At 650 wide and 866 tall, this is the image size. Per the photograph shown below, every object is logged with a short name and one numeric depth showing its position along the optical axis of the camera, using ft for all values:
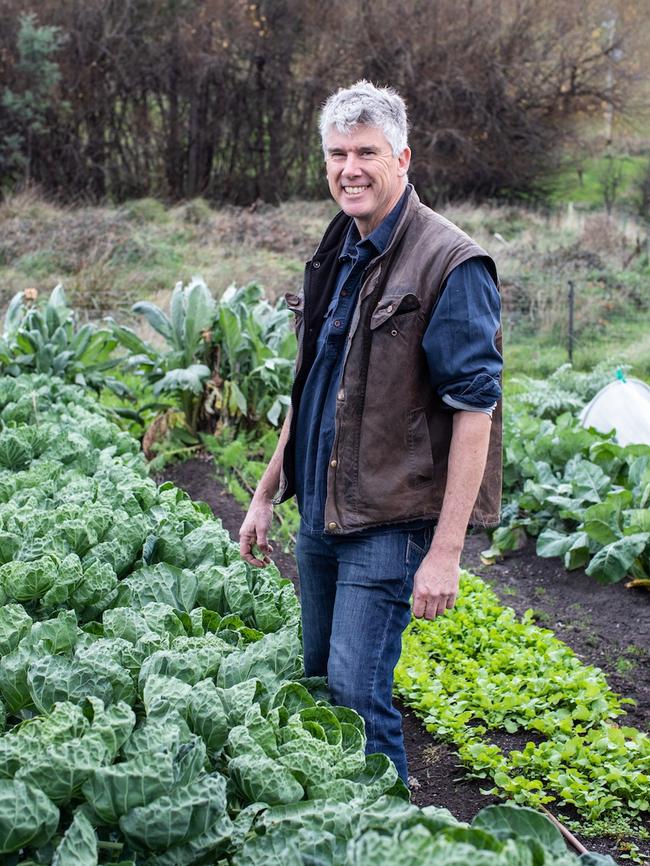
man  8.99
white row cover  22.75
